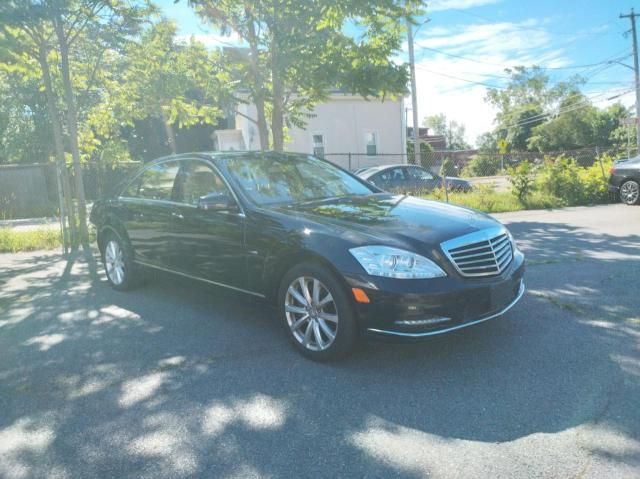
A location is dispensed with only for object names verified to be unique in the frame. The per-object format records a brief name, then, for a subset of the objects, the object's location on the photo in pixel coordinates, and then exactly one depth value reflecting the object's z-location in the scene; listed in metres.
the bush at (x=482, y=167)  38.19
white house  24.03
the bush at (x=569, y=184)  13.71
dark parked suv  12.81
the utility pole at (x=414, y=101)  21.78
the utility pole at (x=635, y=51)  28.96
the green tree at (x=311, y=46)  9.42
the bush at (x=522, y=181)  13.35
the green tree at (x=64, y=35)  8.95
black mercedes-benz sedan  3.48
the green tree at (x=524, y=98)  58.16
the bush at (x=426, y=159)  33.74
